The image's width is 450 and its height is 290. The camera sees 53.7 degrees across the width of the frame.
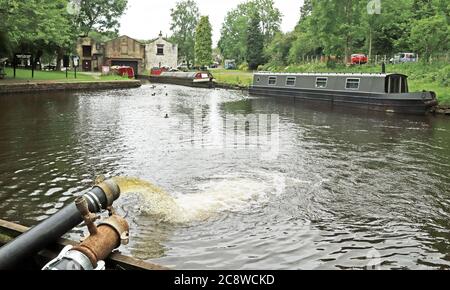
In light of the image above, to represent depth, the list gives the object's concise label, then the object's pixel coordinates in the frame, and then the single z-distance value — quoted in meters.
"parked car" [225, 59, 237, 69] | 91.84
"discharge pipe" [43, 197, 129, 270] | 4.66
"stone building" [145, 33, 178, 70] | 78.69
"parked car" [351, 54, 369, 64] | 50.00
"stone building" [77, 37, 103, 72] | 73.31
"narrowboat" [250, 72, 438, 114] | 27.80
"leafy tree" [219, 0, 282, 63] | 88.40
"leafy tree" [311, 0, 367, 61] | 45.66
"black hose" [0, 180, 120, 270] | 4.94
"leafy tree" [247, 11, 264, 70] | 74.44
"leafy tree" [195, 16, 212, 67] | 81.31
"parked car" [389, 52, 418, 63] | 50.12
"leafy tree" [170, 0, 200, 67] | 93.50
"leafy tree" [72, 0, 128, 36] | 67.69
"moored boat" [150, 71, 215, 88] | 54.94
